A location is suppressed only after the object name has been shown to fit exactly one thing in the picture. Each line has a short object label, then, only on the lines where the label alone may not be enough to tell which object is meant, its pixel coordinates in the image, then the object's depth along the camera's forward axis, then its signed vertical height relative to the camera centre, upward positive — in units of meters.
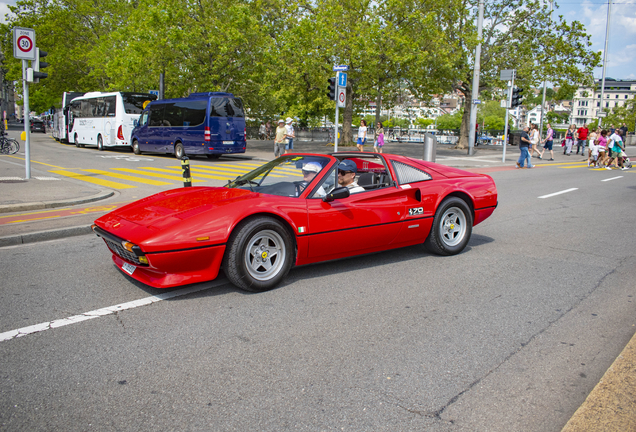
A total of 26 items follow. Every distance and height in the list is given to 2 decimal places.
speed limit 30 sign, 11.04 +2.00
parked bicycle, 21.20 -0.41
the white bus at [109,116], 25.45 +1.15
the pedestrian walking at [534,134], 22.30 +0.86
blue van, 20.66 +0.70
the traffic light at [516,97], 24.73 +2.70
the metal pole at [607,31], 41.39 +10.38
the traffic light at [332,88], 16.39 +1.86
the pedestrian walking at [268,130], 41.81 +1.18
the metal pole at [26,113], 11.17 +0.52
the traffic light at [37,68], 11.48 +1.54
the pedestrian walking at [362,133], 23.03 +0.64
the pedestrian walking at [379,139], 23.24 +0.44
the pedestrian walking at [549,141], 25.82 +0.68
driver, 4.99 -0.28
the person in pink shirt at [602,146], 20.81 +0.41
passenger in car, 5.32 -0.31
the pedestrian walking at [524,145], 20.33 +0.33
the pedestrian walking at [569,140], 30.22 +0.88
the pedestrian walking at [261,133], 45.11 +0.98
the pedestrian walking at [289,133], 21.02 +0.53
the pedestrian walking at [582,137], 29.22 +1.06
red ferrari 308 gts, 4.21 -0.69
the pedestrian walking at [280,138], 19.95 +0.27
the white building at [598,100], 157.25 +17.88
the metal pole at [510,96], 24.44 +2.69
